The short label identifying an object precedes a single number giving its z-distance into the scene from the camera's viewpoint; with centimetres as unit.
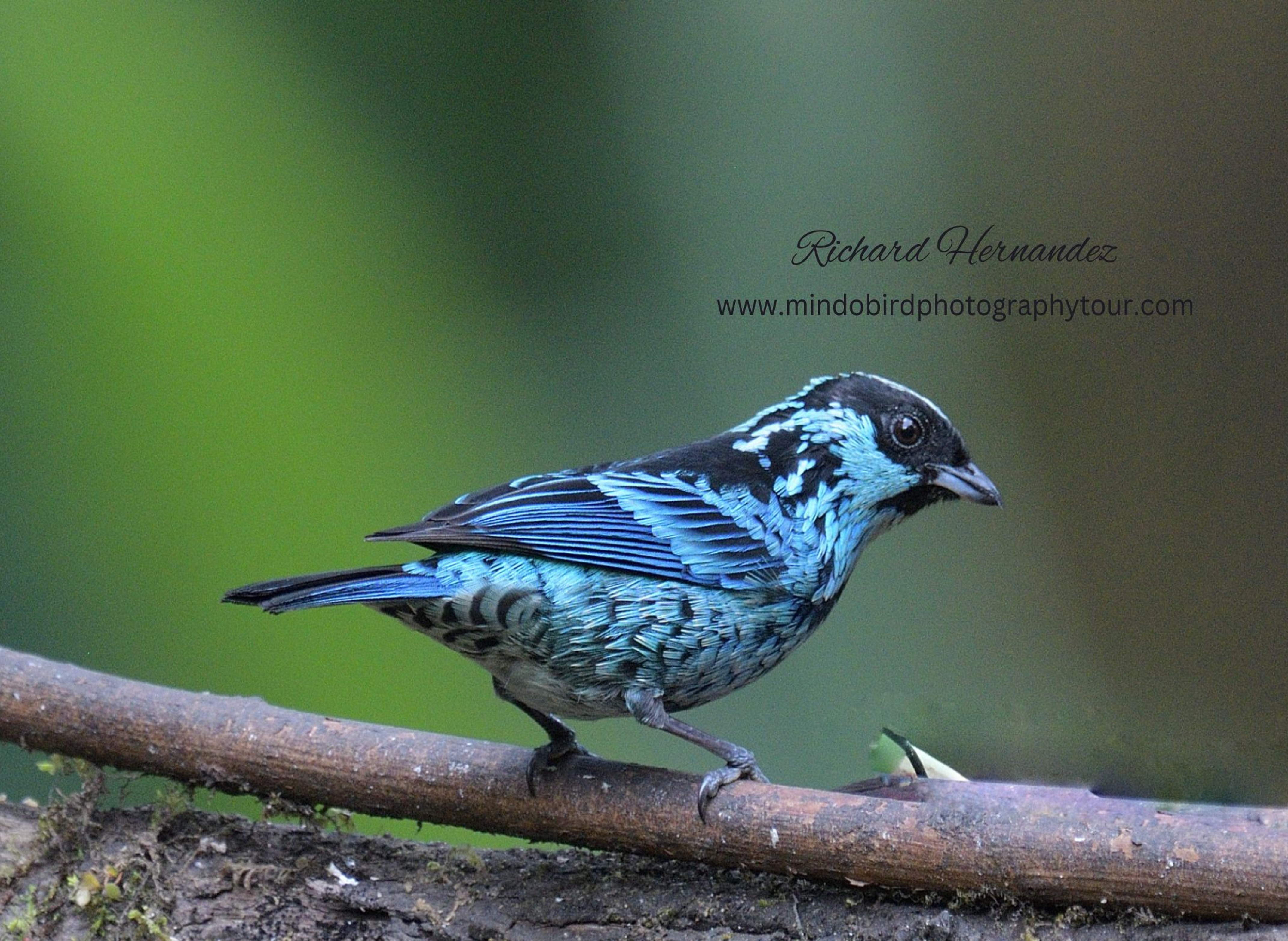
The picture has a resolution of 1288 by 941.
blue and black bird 512
